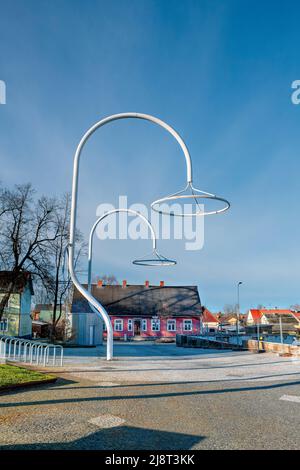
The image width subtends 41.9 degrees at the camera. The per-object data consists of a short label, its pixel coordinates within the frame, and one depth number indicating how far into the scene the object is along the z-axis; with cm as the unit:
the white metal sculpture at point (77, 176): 1547
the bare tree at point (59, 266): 2976
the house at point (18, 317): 4175
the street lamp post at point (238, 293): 5004
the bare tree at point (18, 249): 2683
